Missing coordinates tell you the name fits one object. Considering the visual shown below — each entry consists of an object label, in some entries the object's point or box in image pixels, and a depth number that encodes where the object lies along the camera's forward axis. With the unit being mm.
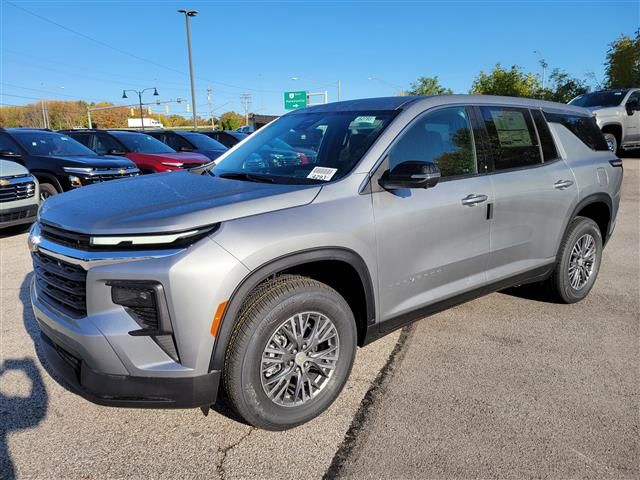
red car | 10156
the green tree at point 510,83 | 33281
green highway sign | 43688
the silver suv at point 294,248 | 2256
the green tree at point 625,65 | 25922
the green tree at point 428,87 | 49275
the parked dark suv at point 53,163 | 8266
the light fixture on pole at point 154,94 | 48275
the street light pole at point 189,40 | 26641
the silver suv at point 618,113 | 13211
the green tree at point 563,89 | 28156
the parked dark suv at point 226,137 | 16412
